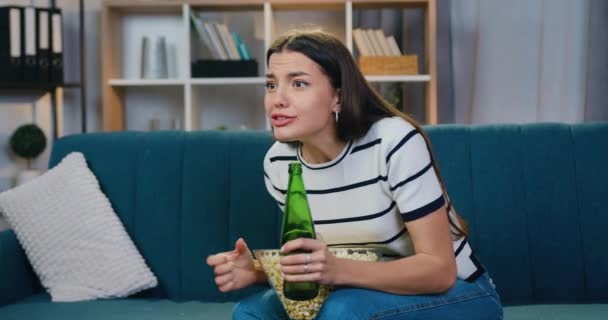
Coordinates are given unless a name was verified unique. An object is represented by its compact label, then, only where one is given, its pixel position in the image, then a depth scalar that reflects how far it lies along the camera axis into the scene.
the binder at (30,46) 3.47
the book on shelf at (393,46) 3.53
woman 1.26
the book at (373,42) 3.52
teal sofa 1.86
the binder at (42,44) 3.51
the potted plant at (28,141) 3.67
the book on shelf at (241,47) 3.60
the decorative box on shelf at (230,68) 3.57
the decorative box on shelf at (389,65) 3.46
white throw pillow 1.88
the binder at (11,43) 3.44
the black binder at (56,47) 3.55
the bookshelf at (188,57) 3.57
